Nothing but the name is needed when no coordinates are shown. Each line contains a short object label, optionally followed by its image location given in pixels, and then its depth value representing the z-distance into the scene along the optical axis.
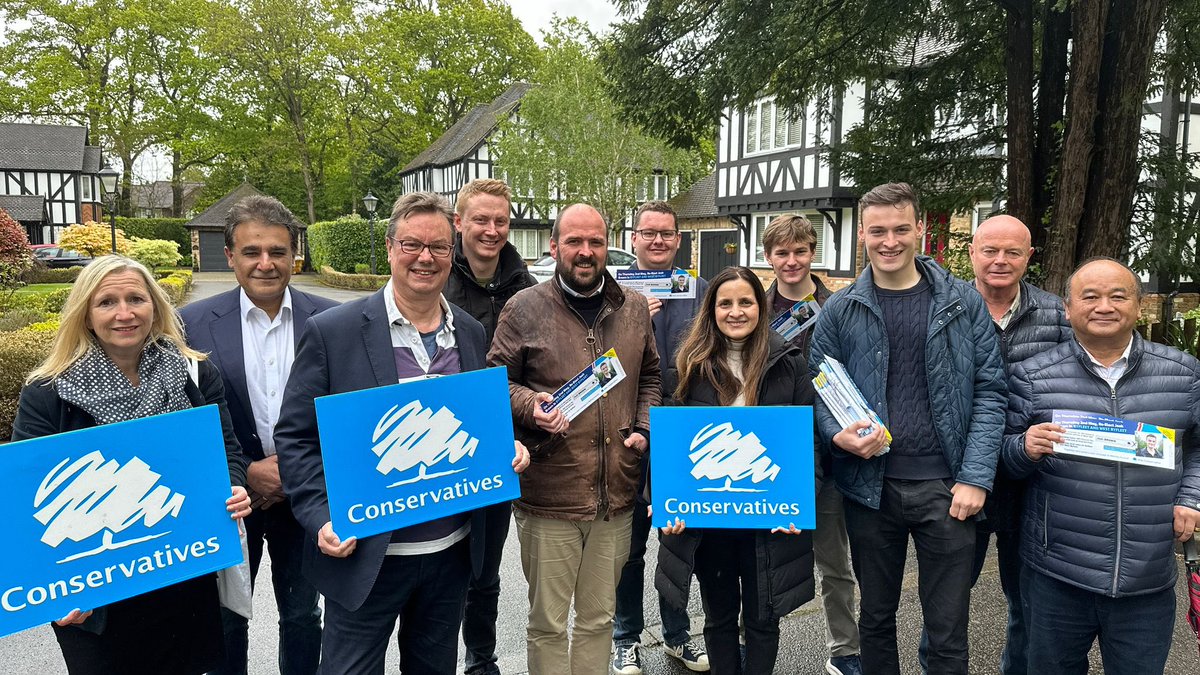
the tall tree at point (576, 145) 27.97
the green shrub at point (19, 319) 10.20
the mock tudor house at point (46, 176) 43.69
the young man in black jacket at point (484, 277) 3.61
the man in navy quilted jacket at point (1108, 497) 2.65
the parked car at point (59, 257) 33.72
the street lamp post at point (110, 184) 19.05
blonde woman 2.34
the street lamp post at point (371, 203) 30.55
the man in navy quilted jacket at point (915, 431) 2.96
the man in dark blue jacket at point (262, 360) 2.94
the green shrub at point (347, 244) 35.03
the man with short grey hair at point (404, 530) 2.45
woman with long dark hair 3.06
